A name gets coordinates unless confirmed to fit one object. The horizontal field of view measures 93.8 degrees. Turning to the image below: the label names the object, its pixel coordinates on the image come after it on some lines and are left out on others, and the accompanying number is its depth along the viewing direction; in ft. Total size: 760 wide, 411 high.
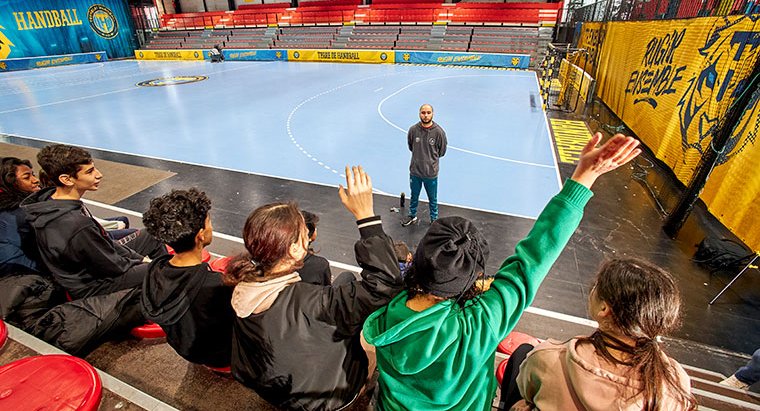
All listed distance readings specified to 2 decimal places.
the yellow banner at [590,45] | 45.59
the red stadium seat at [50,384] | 4.95
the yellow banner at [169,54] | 90.53
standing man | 16.72
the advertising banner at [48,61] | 76.33
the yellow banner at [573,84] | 41.78
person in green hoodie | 4.36
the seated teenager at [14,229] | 9.39
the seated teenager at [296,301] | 5.13
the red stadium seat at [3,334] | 6.49
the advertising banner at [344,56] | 77.56
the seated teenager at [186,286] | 6.27
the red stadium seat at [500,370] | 8.19
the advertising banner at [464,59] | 68.33
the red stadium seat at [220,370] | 7.52
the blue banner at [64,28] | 80.12
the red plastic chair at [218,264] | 12.20
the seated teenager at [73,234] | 8.66
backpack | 14.52
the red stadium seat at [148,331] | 8.98
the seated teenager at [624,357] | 4.29
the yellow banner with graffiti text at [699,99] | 15.75
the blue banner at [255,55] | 86.18
